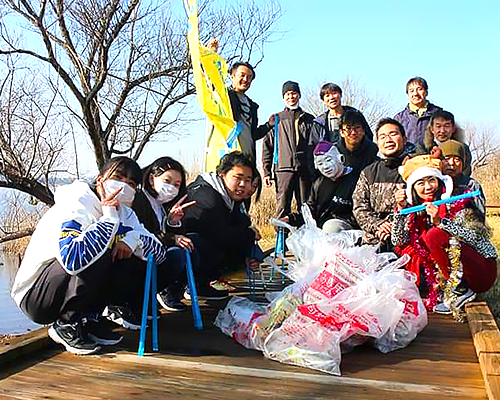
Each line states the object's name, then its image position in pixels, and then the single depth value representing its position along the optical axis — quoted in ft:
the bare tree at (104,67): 22.54
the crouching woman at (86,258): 7.85
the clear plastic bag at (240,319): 9.20
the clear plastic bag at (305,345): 7.90
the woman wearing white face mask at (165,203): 10.13
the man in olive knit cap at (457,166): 11.39
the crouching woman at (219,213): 11.50
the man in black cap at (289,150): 18.35
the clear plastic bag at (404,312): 8.84
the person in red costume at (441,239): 10.56
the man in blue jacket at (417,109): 16.79
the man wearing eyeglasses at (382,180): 12.71
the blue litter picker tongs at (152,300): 8.67
